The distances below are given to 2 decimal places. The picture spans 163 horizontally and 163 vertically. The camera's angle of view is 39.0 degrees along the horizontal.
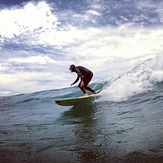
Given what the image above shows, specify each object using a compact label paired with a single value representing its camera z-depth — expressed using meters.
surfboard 10.53
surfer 10.72
